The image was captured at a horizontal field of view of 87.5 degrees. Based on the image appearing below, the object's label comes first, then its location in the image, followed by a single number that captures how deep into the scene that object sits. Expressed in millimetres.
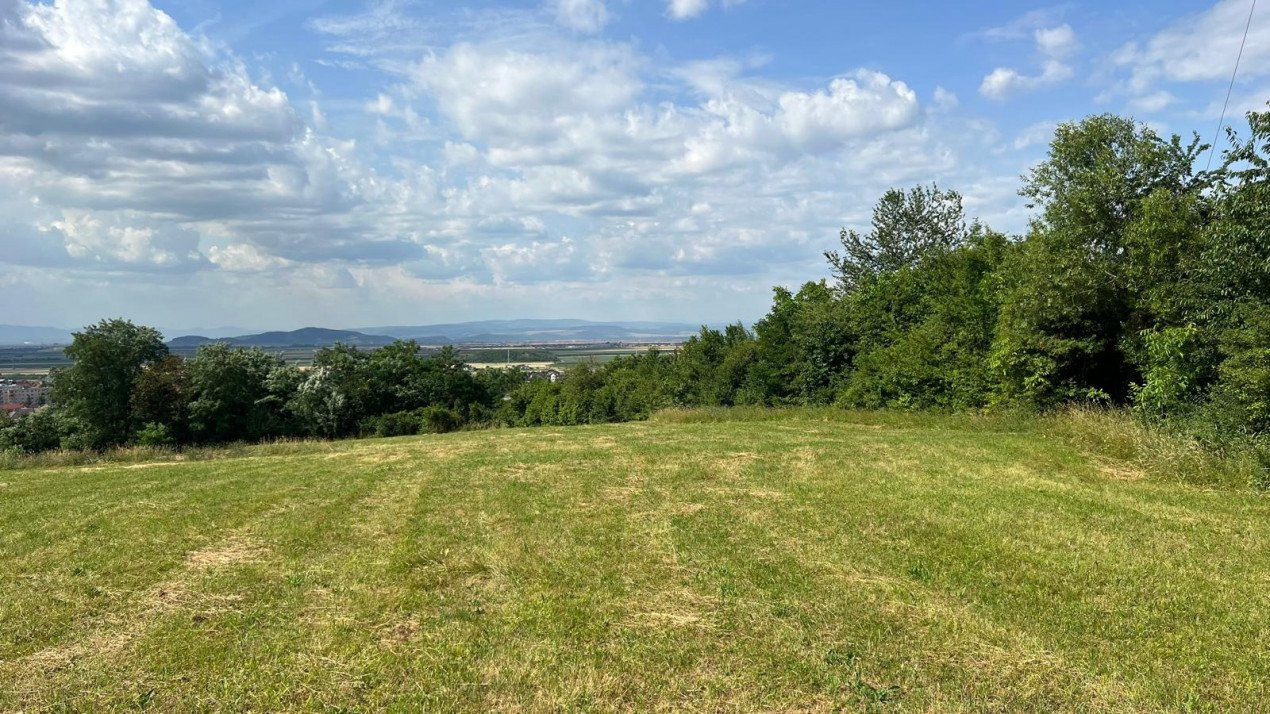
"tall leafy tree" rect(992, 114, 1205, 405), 16922
